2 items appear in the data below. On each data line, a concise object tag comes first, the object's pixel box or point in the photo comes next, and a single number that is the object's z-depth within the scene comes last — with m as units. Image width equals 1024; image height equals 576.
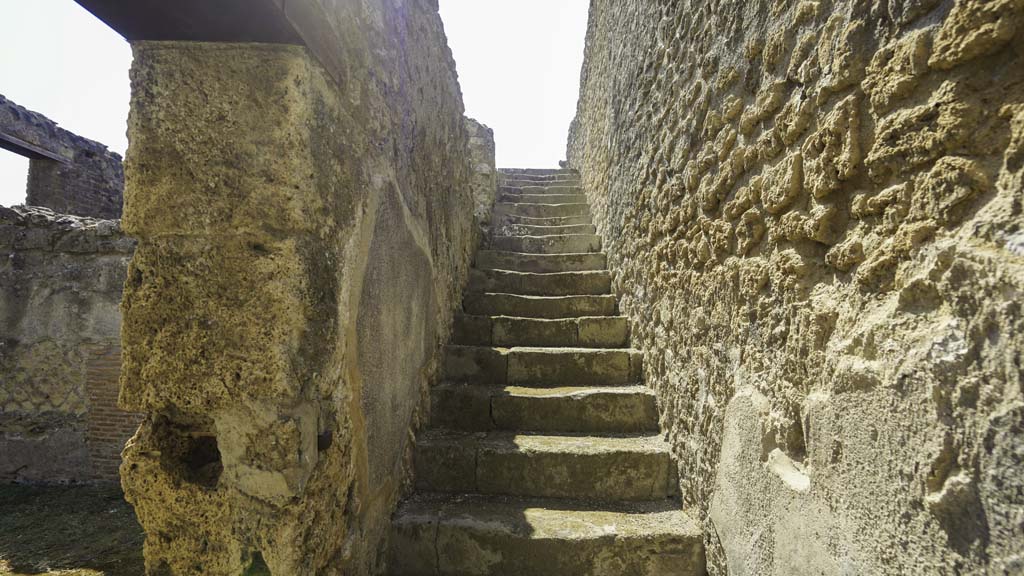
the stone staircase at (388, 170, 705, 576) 2.02
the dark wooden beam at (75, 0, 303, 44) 1.11
